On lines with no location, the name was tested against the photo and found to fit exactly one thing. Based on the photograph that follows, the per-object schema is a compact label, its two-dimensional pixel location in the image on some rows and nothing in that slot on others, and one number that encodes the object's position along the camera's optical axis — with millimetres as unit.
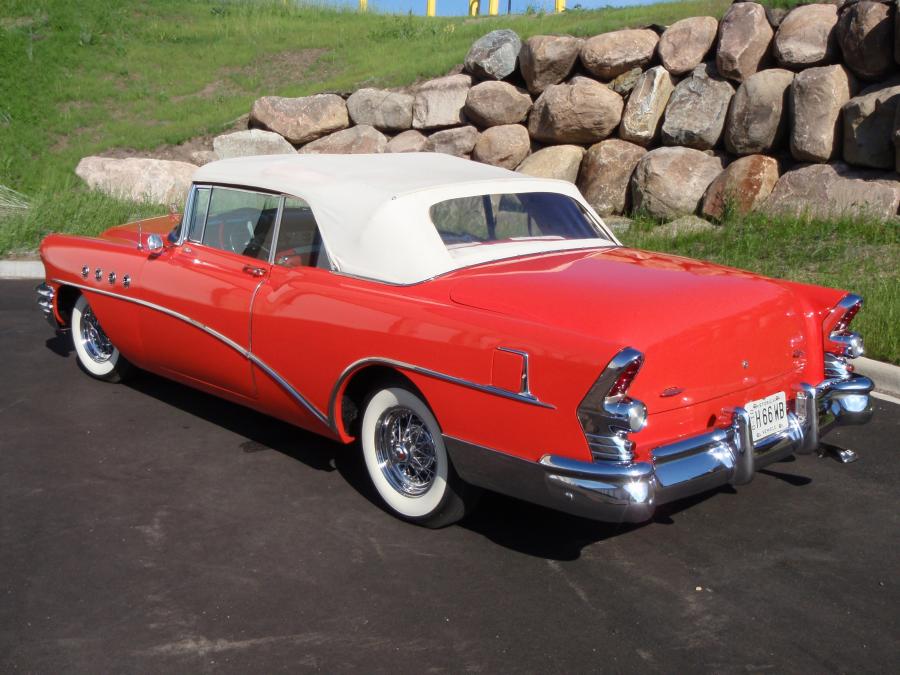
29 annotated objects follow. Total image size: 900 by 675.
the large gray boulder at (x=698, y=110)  11930
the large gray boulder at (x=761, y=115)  11328
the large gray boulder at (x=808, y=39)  11438
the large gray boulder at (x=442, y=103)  14711
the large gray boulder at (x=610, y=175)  12211
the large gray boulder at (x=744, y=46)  11891
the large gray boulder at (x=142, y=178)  13609
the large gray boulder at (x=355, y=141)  14775
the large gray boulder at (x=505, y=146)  13516
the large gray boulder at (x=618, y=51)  13086
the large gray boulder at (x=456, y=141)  14117
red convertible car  3682
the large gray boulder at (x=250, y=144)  15250
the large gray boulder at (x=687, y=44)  12609
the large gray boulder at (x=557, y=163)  12719
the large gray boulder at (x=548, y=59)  13688
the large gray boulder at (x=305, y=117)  15352
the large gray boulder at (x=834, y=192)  10055
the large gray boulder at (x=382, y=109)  15023
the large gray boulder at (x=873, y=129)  10336
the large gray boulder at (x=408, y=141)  14594
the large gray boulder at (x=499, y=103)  13945
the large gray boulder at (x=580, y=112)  12758
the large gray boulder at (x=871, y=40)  10797
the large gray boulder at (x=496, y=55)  14594
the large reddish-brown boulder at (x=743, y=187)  10938
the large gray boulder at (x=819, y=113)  10812
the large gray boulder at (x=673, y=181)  11453
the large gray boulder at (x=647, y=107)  12445
